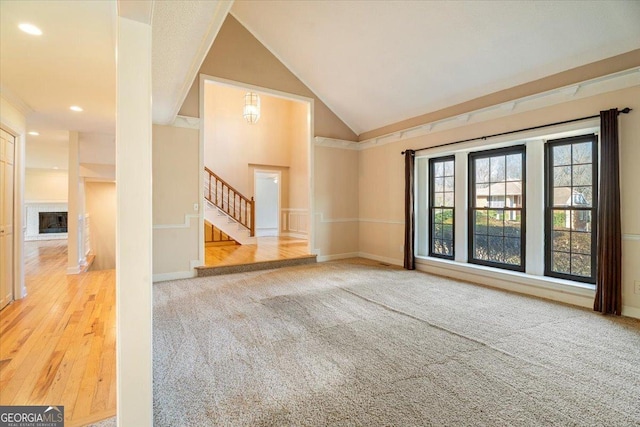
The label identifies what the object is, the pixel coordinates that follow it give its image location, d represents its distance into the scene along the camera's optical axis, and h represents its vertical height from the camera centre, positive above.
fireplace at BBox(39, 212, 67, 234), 10.52 -0.33
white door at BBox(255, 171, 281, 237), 9.99 +0.32
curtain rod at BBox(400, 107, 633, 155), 3.18 +1.13
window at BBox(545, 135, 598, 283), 3.64 +0.07
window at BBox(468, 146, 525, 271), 4.33 +0.09
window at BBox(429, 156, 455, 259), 5.29 +0.14
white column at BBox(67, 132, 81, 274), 5.40 +0.22
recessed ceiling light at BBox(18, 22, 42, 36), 2.29 +1.46
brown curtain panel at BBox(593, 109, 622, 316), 3.19 -0.08
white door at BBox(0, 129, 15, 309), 3.68 -0.04
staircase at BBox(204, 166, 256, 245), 7.66 +0.08
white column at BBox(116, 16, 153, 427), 1.43 -0.08
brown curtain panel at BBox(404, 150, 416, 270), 5.48 +0.05
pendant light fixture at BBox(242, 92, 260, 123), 6.95 +2.51
